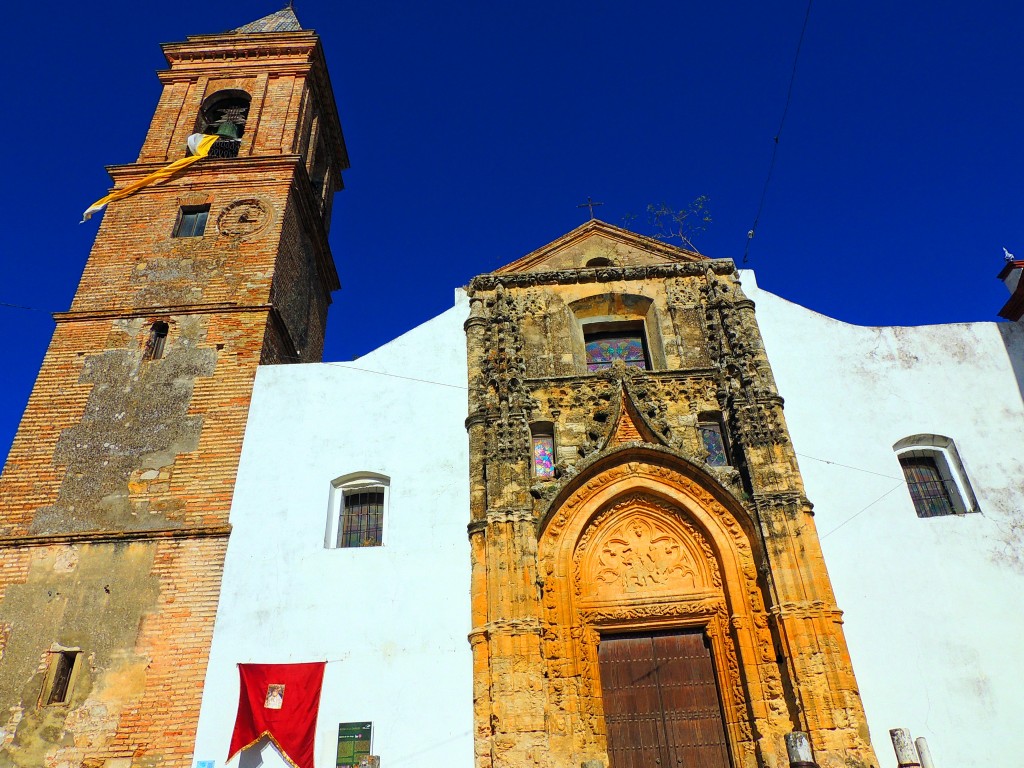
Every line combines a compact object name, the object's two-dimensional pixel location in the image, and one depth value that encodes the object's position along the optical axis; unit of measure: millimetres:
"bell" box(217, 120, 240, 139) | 16859
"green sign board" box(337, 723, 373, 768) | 9078
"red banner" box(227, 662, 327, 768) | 9141
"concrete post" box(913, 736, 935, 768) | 8445
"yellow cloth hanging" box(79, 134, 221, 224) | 14840
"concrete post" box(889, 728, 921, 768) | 8227
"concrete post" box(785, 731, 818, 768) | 7945
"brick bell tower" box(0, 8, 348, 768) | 9523
